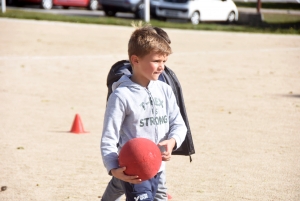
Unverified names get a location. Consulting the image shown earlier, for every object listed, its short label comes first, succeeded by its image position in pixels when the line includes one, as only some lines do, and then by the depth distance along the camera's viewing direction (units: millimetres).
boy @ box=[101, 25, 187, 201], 4098
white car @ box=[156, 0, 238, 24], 29016
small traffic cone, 8859
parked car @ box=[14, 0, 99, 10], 33906
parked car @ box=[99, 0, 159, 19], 30594
